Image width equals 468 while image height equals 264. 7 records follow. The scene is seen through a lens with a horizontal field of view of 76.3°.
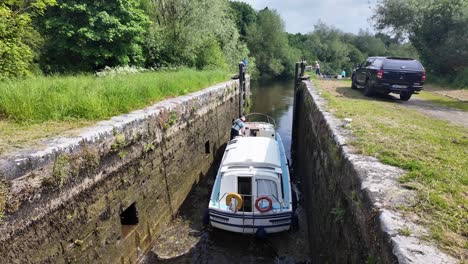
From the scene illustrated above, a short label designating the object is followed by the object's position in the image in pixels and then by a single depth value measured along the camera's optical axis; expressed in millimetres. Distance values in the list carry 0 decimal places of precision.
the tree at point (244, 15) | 57419
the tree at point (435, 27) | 22297
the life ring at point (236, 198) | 7050
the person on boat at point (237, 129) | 12430
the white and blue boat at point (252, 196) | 7094
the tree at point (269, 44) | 51375
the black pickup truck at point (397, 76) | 11672
